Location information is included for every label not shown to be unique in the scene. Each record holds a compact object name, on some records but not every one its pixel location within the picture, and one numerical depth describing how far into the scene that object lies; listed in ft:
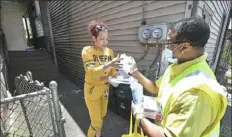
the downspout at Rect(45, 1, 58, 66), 15.93
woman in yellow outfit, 4.59
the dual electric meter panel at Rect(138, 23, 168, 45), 6.17
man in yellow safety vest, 2.08
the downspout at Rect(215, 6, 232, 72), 12.25
